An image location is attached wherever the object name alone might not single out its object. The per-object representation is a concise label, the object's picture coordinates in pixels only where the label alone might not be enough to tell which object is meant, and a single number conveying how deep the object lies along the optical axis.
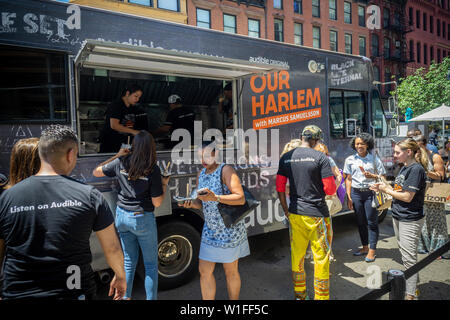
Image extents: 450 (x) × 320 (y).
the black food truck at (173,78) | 2.97
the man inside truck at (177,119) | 4.86
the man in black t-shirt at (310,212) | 3.22
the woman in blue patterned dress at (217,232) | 2.88
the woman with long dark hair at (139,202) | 2.98
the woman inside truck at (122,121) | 3.80
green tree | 22.14
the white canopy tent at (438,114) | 11.59
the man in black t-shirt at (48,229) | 1.62
